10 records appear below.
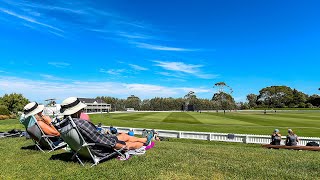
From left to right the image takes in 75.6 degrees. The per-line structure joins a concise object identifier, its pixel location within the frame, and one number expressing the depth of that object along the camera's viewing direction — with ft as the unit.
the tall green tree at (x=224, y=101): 316.01
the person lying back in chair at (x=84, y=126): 16.25
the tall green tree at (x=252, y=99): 410.76
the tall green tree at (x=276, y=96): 339.56
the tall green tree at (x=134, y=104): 360.86
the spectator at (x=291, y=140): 35.35
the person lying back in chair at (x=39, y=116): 22.24
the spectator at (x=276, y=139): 37.78
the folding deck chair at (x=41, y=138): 21.93
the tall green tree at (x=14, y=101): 183.23
